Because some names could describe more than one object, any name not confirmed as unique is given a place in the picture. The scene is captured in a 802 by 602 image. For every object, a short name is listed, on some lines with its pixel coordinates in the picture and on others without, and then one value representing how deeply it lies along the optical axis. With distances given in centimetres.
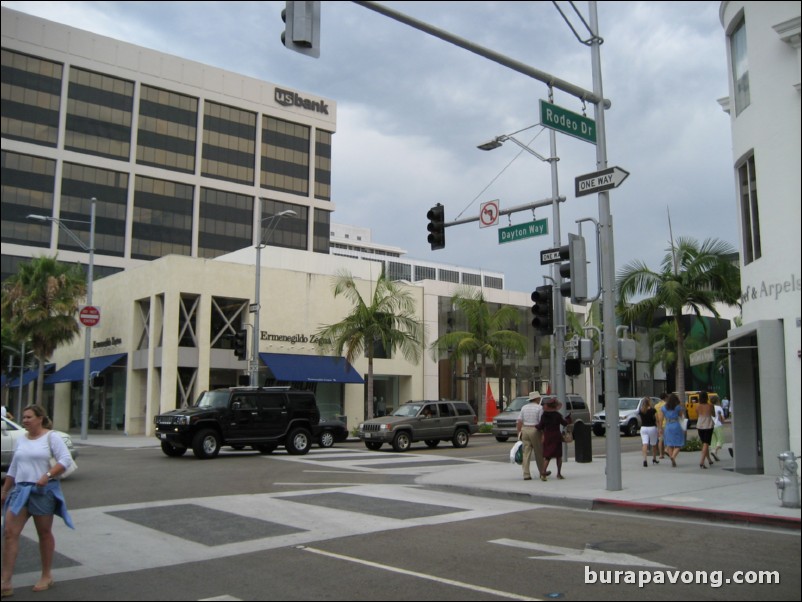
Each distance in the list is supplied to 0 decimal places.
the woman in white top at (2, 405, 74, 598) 702
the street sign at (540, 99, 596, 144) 1354
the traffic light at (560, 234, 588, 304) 1487
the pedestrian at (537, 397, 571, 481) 1492
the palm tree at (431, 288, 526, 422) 3841
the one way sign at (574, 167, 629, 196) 1348
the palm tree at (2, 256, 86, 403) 3394
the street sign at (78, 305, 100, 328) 3017
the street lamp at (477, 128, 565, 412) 1983
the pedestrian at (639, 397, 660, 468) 1858
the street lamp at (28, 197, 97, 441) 3171
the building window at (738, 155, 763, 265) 1555
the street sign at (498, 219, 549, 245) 1916
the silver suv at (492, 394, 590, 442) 3125
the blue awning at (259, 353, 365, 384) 3556
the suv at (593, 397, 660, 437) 3544
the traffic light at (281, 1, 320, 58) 900
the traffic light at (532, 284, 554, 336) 1814
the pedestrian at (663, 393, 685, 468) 1745
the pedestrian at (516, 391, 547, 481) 1516
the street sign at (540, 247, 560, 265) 1879
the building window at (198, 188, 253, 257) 7075
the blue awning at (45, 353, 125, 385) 3831
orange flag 3953
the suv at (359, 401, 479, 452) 2503
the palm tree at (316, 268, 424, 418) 3425
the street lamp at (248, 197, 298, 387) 3044
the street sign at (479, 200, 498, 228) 1966
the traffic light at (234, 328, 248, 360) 2906
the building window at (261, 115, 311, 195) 7475
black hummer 2119
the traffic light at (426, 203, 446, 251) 1980
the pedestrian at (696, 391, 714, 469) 1686
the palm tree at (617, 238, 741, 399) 2397
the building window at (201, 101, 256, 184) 7119
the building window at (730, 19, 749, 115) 1551
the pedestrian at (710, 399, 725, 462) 1966
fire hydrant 1034
